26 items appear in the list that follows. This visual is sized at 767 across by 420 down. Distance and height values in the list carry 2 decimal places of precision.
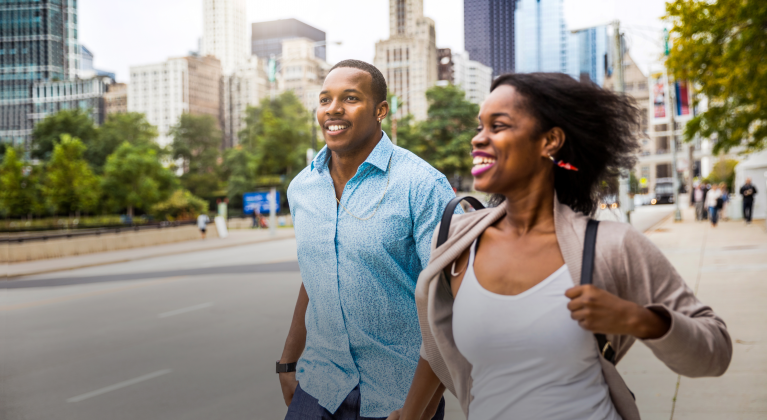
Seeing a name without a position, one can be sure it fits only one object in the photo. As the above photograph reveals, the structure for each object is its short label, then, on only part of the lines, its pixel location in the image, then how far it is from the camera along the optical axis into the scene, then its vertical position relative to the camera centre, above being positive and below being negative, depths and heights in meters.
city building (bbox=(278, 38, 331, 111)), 56.53 +15.24
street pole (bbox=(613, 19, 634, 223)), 15.35 +3.55
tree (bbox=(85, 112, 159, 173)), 65.38 +8.44
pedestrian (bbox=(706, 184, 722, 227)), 25.48 +0.00
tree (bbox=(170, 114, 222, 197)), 77.06 +8.00
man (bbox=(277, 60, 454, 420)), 2.18 -0.18
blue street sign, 43.00 +0.39
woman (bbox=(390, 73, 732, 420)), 1.50 -0.20
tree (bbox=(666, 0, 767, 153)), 13.66 +3.38
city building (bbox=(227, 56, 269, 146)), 161.75 +30.99
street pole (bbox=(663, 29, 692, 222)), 26.14 +1.23
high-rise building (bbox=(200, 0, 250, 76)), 193.12 +58.05
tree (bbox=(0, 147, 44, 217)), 36.91 +1.14
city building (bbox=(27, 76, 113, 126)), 38.72 +12.43
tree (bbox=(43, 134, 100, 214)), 39.50 +1.71
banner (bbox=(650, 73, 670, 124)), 21.31 +3.58
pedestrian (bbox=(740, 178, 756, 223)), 24.72 +0.18
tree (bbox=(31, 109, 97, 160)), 60.81 +7.87
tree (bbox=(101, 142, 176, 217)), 46.72 +2.05
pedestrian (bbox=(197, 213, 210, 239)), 32.00 -0.84
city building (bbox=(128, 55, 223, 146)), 160.50 +30.98
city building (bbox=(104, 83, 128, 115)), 163.00 +28.04
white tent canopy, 28.33 +1.22
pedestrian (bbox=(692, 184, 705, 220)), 30.56 +0.08
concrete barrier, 22.28 -1.39
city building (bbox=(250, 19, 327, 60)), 172.89 +52.13
